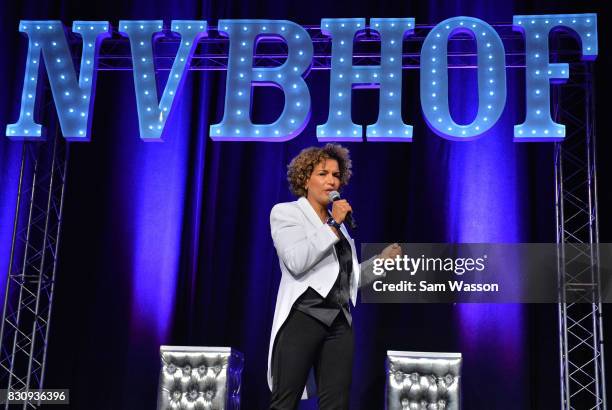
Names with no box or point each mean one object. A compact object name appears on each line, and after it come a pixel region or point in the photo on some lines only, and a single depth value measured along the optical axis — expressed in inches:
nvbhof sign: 193.6
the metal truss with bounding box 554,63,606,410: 181.5
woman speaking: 98.0
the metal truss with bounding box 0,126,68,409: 193.0
